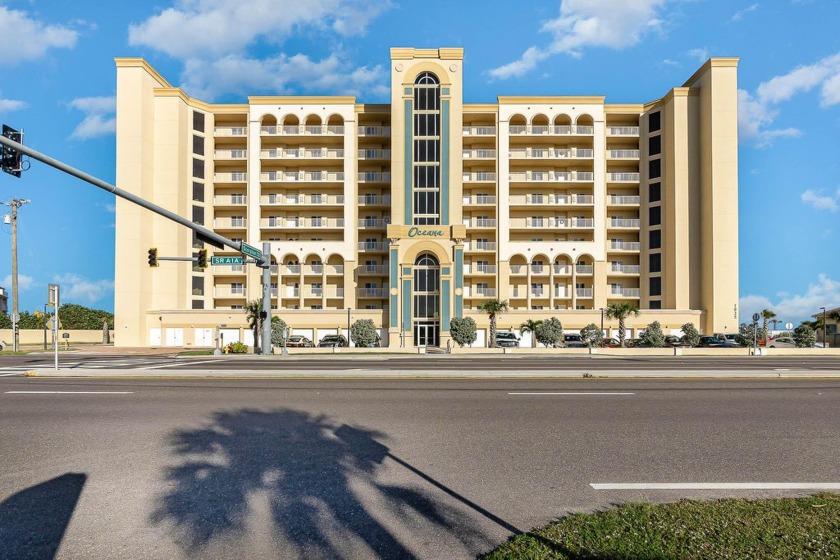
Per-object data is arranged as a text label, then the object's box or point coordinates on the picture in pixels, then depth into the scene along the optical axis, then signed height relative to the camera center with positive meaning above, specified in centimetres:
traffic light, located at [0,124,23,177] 1408 +373
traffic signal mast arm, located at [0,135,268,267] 1431 +355
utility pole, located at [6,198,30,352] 4053 +361
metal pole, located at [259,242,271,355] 2541 -76
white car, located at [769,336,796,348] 5014 -489
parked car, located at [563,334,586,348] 4700 -439
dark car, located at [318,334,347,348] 4759 -435
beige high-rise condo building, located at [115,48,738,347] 5166 +1009
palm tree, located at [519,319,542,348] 4866 -312
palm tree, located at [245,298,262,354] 4422 -193
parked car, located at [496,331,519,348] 4716 -423
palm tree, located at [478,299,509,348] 4792 -131
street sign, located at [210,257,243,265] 2376 +163
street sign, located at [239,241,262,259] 2384 +206
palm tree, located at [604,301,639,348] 4631 -169
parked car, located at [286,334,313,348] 4862 -442
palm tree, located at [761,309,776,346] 5432 -221
